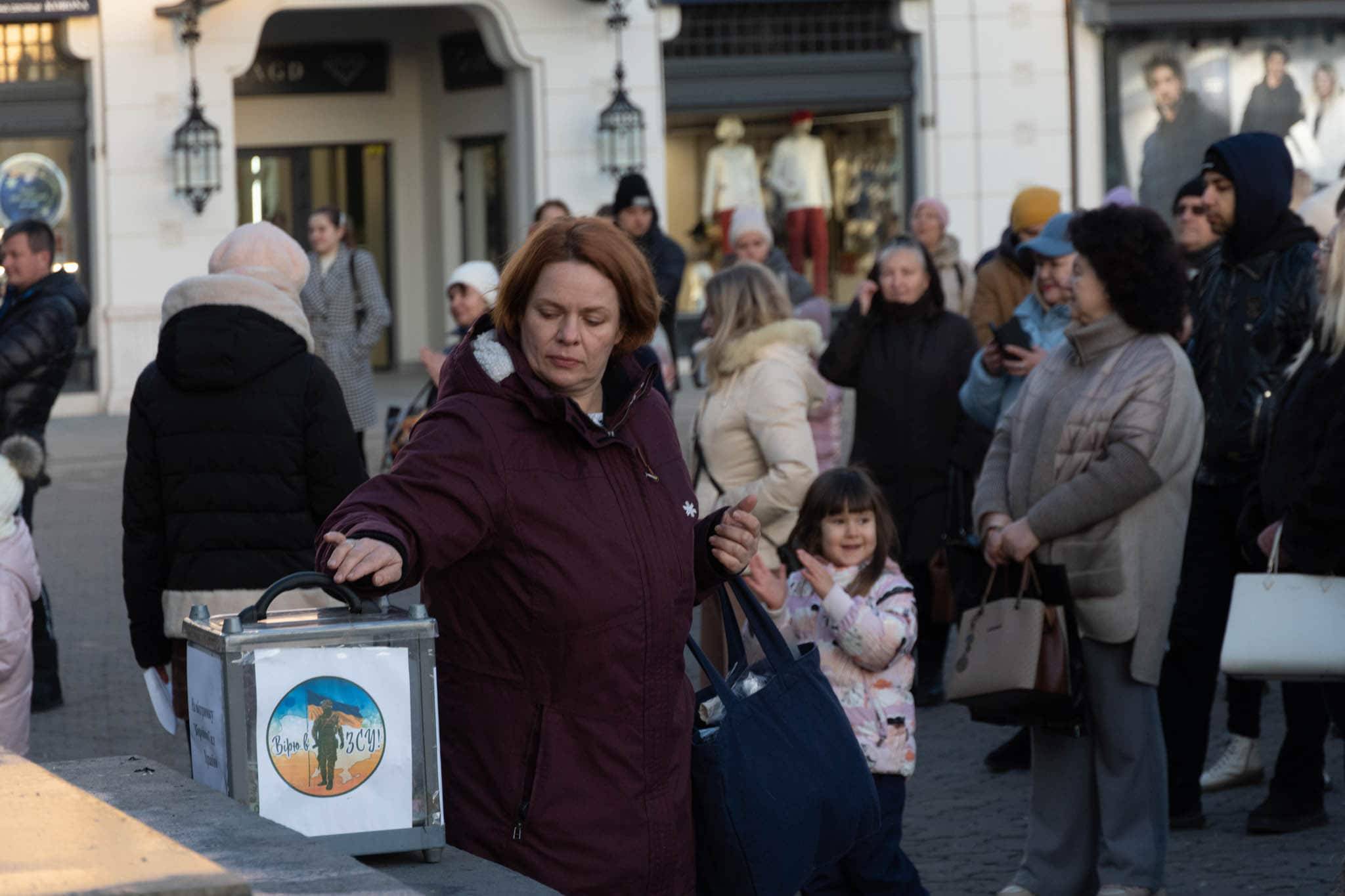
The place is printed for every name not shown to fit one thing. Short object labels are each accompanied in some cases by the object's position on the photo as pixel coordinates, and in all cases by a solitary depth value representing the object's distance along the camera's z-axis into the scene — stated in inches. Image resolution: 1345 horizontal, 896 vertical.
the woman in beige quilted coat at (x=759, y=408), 412.1
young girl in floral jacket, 317.6
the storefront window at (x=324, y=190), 1344.1
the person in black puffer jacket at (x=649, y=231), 720.9
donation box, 176.9
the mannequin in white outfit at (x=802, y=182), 1299.8
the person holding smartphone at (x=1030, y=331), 429.9
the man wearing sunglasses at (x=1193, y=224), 482.5
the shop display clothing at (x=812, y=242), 1306.3
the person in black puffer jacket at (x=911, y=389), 485.2
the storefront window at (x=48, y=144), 1170.6
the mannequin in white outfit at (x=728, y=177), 1290.6
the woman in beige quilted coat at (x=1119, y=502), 326.3
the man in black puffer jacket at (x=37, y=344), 503.2
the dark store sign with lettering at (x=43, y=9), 1137.4
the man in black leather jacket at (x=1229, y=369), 372.7
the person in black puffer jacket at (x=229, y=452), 323.6
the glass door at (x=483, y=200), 1330.2
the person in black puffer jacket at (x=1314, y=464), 291.5
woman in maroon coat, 197.0
